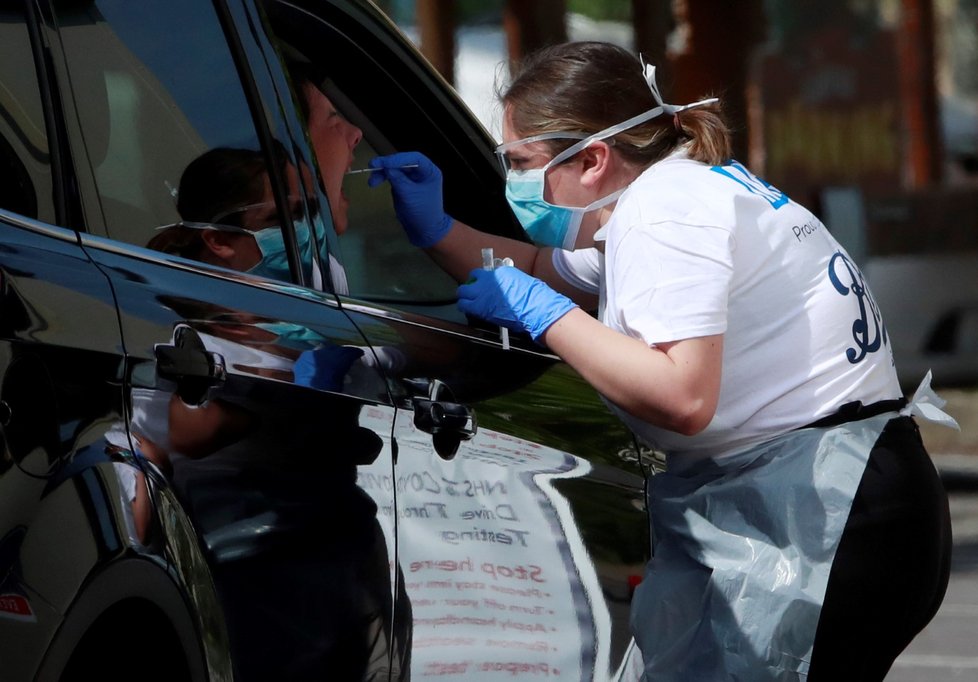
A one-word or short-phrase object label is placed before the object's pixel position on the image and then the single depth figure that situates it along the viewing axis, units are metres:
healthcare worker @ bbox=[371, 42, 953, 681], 7.92
